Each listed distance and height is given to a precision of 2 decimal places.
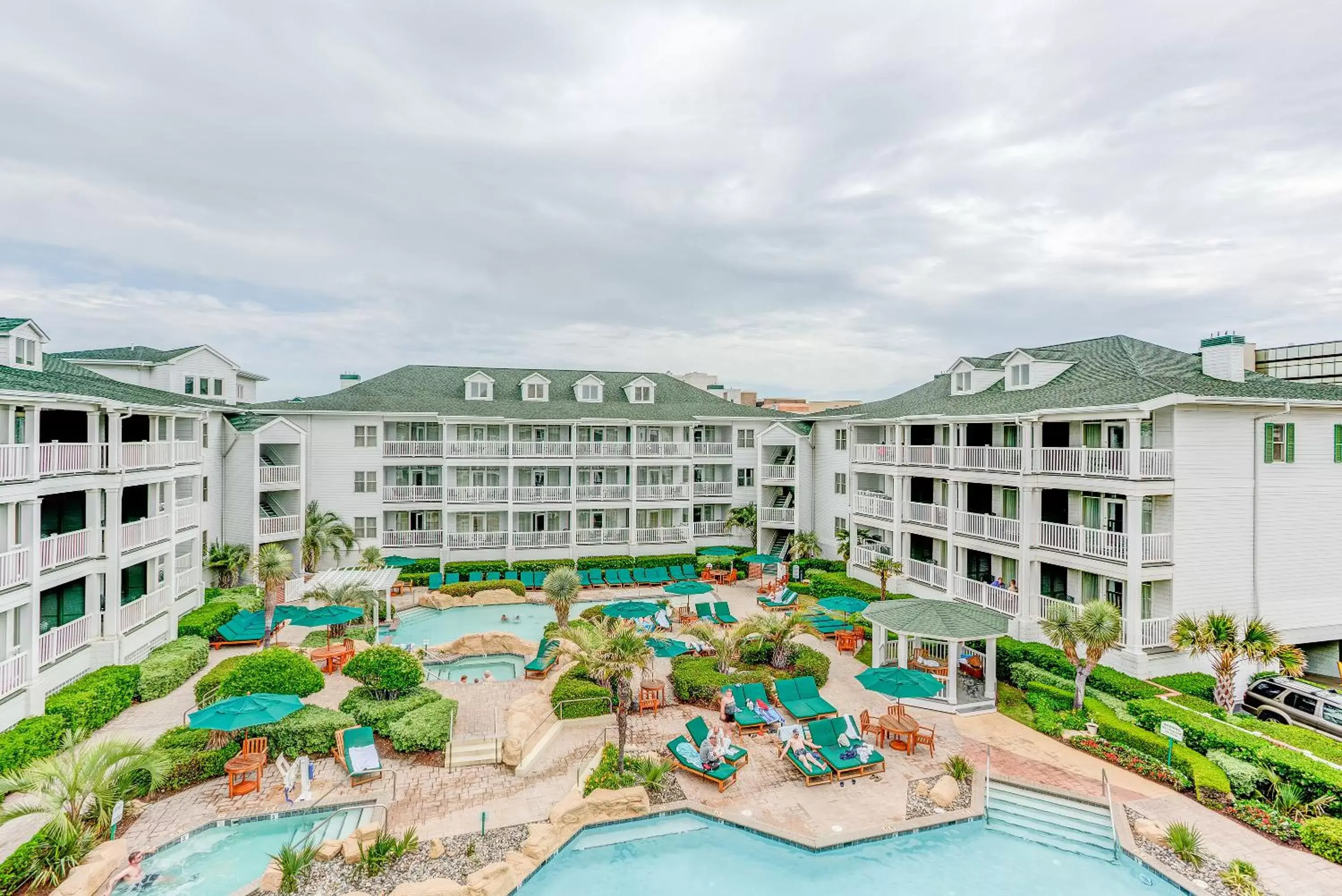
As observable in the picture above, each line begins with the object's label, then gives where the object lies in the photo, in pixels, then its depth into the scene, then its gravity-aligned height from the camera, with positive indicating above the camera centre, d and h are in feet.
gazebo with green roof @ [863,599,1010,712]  57.36 -19.16
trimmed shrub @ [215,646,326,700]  51.62 -18.72
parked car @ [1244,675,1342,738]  52.01 -21.62
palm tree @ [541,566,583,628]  80.84 -18.06
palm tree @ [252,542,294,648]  78.79 -15.12
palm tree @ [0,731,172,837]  35.63 -19.58
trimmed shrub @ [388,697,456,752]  49.98 -22.26
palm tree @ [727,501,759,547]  120.06 -13.62
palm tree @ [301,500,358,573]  95.96 -13.62
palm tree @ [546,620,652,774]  47.83 -16.02
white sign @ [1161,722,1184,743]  47.42 -20.96
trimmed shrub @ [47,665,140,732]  49.26 -20.17
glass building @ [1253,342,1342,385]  209.36 +28.06
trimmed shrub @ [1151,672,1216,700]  58.03 -21.54
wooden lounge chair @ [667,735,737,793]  45.78 -23.15
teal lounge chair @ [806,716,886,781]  47.44 -23.03
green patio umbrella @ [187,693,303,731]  43.68 -18.51
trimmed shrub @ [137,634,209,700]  58.83 -21.19
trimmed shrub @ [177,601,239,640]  72.13 -19.95
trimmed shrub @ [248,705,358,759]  49.26 -22.16
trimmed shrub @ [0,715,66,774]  41.24 -19.74
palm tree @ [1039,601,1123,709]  53.52 -15.67
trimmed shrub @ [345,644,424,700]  56.08 -19.75
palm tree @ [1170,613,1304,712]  52.95 -16.57
